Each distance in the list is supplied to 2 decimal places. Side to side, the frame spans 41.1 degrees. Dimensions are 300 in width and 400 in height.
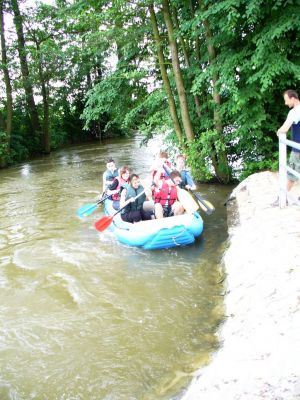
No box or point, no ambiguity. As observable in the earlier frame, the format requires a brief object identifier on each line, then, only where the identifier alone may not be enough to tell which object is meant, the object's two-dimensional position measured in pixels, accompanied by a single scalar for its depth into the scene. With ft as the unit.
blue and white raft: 20.16
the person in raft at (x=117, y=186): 26.04
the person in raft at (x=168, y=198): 21.95
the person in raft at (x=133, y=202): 22.17
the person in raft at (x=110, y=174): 29.73
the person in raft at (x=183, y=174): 24.64
